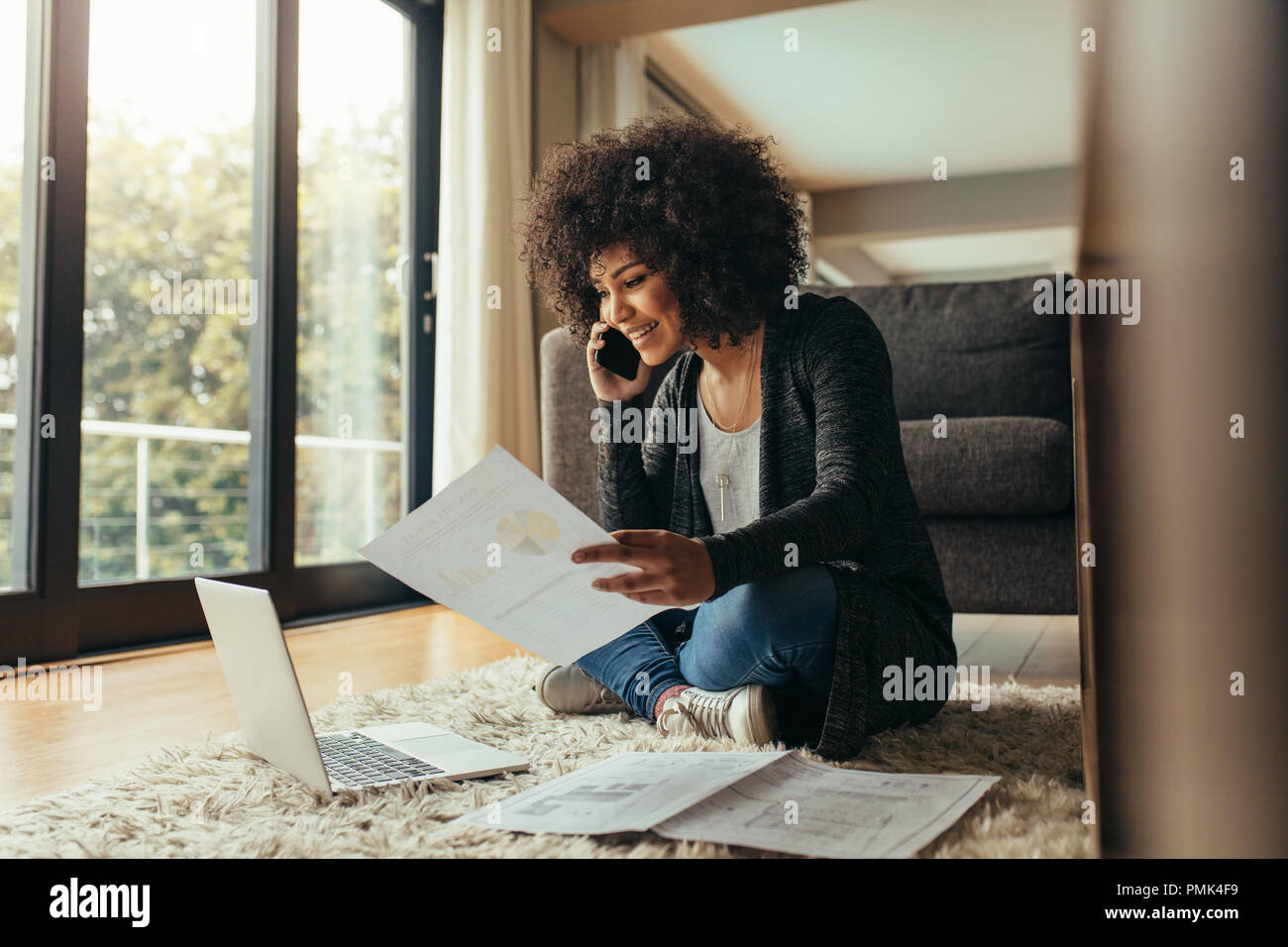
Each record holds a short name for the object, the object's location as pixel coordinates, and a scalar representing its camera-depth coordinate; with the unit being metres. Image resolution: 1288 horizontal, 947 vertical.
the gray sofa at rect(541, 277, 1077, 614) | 1.98
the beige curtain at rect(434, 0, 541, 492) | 3.22
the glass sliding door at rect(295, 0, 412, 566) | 3.08
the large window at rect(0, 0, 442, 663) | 2.09
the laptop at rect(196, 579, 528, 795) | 0.92
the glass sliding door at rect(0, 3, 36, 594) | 2.06
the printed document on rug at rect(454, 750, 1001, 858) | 0.77
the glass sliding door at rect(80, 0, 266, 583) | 2.75
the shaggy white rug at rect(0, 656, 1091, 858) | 0.80
